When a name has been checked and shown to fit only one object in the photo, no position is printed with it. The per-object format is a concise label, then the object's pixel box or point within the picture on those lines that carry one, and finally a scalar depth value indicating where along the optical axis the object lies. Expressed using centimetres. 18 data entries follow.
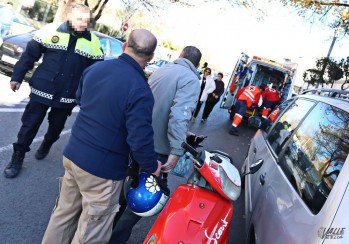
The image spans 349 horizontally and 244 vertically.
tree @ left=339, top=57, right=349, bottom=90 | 2007
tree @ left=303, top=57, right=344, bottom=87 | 2114
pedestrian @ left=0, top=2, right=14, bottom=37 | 1088
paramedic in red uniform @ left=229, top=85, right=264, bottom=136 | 1124
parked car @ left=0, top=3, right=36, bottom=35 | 1183
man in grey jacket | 303
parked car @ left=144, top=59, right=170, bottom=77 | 1695
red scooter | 241
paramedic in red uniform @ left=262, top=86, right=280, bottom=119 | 1228
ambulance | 1373
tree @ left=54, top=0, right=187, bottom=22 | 1641
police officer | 395
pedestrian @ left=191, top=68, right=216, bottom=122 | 1134
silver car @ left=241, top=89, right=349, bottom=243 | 205
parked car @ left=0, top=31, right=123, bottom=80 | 887
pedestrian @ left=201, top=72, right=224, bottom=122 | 1168
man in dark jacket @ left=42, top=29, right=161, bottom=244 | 236
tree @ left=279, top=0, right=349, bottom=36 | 1335
